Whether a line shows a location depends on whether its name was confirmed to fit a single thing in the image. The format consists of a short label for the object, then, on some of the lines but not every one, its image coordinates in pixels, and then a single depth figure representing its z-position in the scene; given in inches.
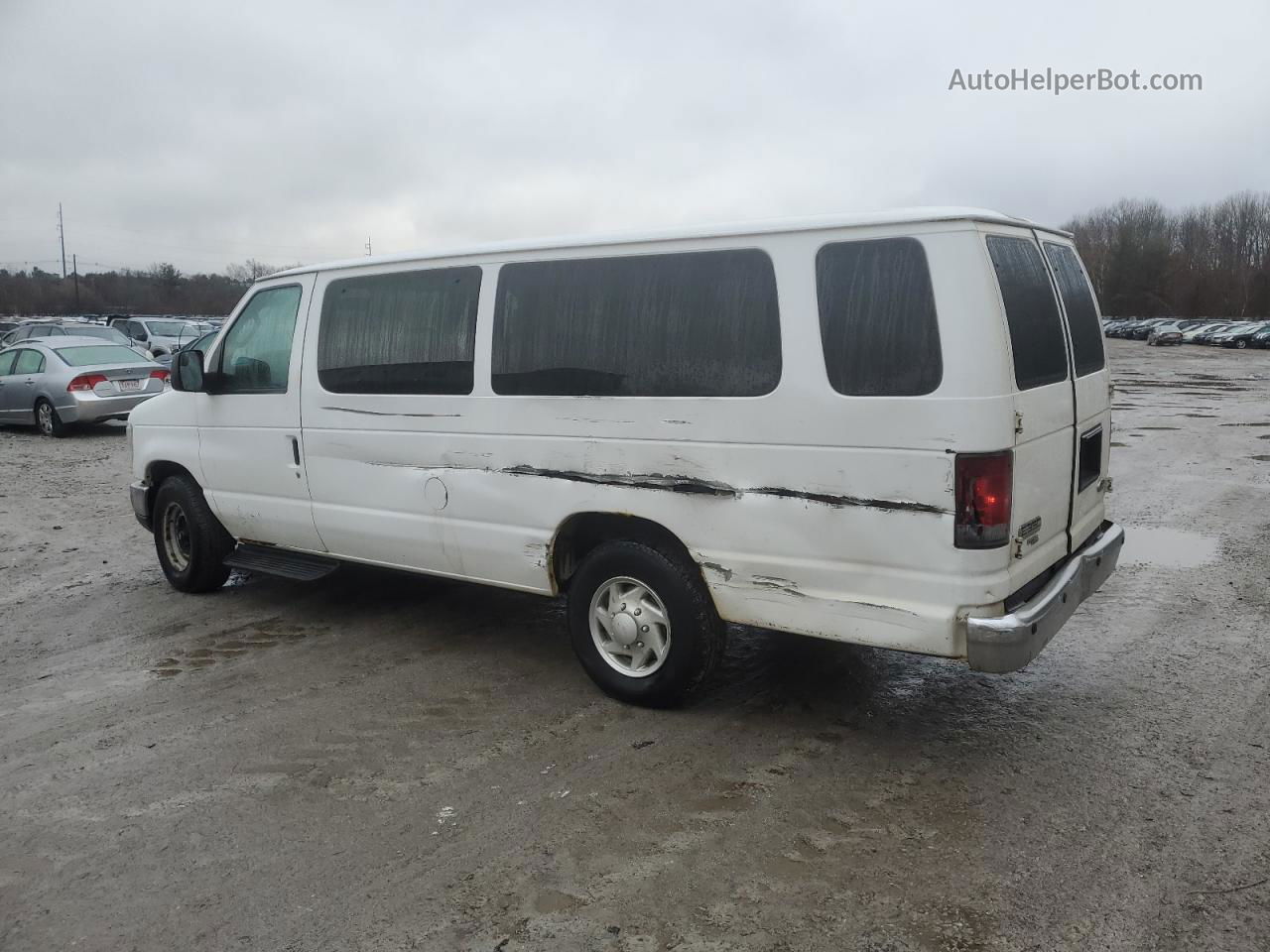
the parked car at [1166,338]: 2377.0
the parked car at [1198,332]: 2374.5
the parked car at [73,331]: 1000.2
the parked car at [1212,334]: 2306.8
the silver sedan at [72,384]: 643.5
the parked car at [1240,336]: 2185.0
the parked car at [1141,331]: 2854.3
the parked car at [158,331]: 1096.2
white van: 151.6
